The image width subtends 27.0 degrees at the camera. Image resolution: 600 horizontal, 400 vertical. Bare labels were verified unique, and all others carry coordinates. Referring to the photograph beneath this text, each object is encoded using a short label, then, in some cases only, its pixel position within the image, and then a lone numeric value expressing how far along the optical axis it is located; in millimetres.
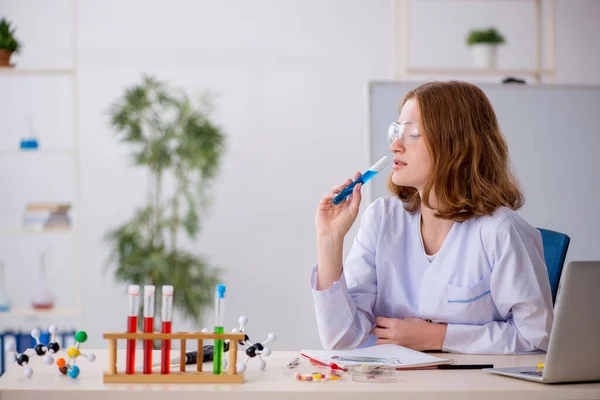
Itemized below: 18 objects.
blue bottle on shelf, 5138
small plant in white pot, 5054
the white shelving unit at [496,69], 4601
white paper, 2239
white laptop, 2050
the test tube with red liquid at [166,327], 2116
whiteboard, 4483
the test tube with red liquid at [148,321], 2112
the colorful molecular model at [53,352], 2129
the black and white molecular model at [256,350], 2217
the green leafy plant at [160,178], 5256
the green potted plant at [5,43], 5099
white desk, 2035
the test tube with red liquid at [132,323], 2107
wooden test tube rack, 2096
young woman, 2518
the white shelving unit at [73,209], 5030
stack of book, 5133
